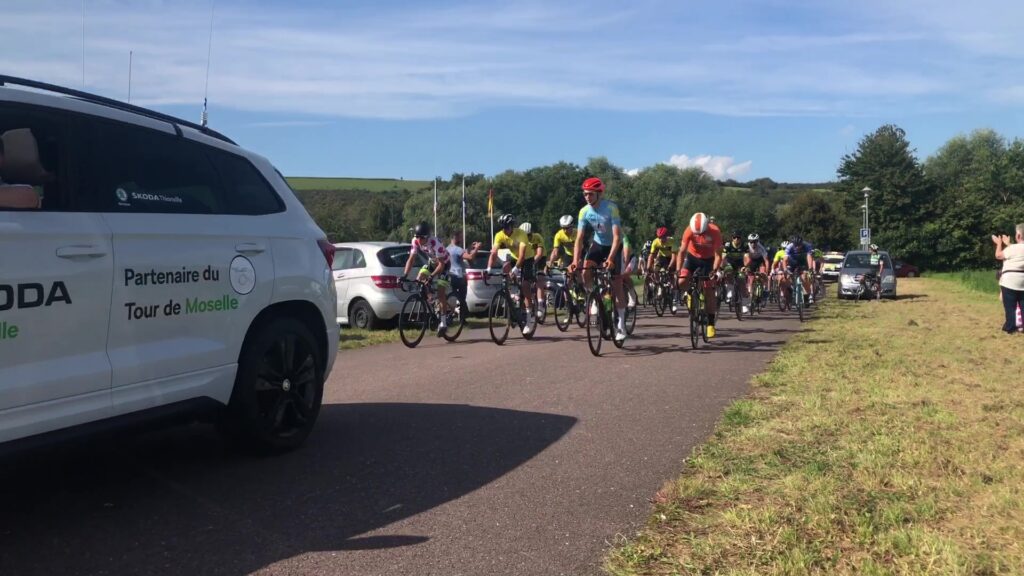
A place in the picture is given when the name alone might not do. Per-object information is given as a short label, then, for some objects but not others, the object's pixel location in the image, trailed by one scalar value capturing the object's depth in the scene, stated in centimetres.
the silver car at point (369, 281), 1409
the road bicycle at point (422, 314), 1163
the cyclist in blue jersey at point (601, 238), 1038
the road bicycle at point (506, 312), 1167
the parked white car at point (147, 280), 349
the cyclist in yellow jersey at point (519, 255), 1262
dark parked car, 5609
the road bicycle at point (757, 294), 1917
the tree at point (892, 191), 6256
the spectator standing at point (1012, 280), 1275
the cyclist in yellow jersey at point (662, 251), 1870
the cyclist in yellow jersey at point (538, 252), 1319
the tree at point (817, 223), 7581
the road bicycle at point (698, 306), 1127
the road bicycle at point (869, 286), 2588
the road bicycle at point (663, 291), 1798
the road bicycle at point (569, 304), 1360
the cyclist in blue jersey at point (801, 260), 1934
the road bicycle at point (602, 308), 1041
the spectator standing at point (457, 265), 1370
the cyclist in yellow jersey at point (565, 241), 1370
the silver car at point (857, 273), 2630
